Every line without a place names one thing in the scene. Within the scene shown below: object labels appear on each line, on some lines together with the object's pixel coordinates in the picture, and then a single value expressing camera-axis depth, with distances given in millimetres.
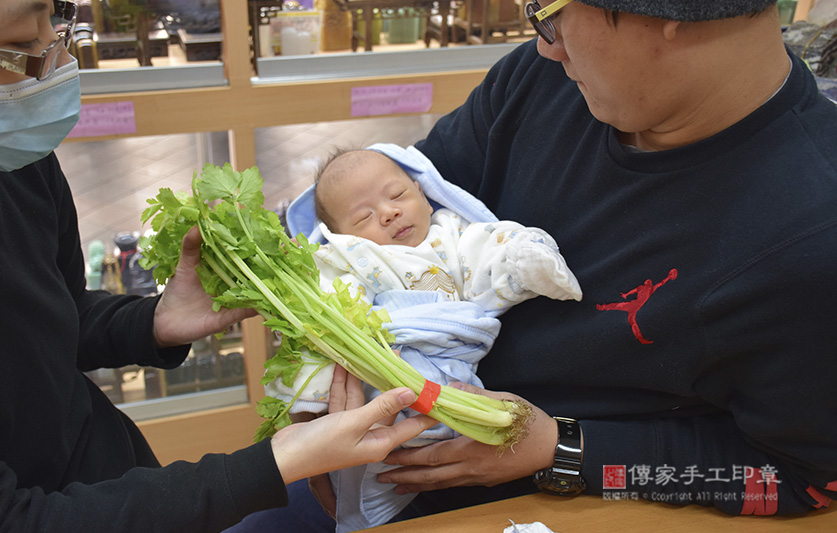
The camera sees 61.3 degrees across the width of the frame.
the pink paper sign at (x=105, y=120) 2447
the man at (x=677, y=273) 1185
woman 1202
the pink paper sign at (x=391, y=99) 2742
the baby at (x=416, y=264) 1469
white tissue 1282
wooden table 1309
